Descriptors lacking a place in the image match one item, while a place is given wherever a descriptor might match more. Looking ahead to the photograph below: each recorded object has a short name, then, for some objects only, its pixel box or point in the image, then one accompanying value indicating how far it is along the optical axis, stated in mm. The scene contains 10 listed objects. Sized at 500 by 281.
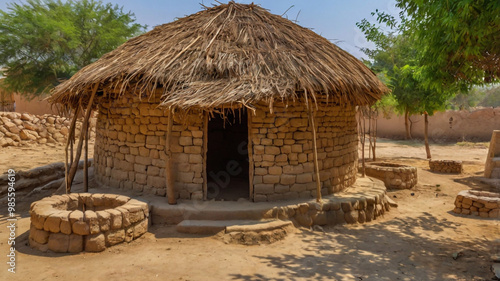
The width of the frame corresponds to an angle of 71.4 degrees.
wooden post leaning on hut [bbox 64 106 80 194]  6238
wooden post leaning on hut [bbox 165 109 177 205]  5754
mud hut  5781
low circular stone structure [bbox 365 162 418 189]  9055
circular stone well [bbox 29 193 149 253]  4520
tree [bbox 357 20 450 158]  12430
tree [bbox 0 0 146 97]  13602
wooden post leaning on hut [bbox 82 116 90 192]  6578
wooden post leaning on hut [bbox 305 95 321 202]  5859
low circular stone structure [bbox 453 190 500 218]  6703
